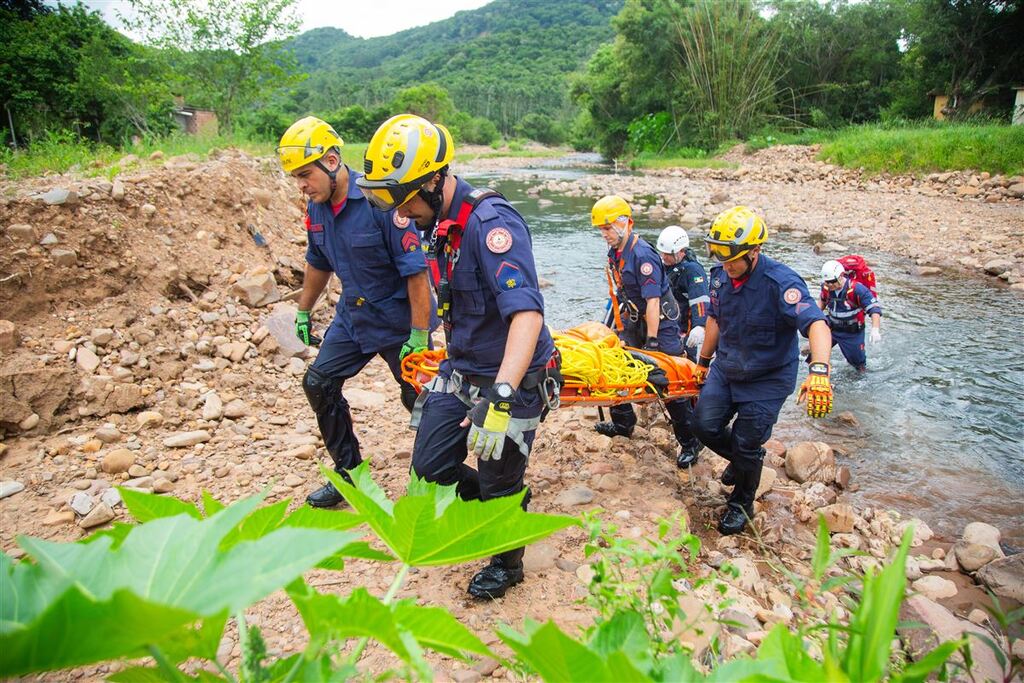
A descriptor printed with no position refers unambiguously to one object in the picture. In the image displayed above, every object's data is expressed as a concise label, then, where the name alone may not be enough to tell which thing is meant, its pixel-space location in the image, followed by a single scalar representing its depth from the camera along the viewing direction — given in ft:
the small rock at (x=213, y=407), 15.94
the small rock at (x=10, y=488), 12.47
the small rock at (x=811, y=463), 16.17
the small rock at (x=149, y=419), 15.19
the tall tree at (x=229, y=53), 47.73
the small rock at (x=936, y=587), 11.88
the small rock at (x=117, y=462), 13.43
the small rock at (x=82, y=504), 12.09
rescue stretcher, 12.40
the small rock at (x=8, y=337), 15.02
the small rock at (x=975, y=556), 12.35
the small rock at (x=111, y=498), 12.32
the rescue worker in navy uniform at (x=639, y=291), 17.65
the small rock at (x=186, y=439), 14.69
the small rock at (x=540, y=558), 11.10
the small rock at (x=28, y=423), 14.14
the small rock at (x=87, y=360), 15.65
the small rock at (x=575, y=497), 13.55
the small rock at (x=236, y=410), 16.33
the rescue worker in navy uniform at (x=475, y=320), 8.95
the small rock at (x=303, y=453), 14.79
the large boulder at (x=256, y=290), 20.56
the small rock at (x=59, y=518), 11.81
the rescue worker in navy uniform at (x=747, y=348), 12.81
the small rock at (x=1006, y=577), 11.51
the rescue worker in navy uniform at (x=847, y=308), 22.67
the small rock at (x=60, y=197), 17.85
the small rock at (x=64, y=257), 16.99
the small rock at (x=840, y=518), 13.73
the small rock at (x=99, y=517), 11.50
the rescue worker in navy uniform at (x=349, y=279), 11.86
